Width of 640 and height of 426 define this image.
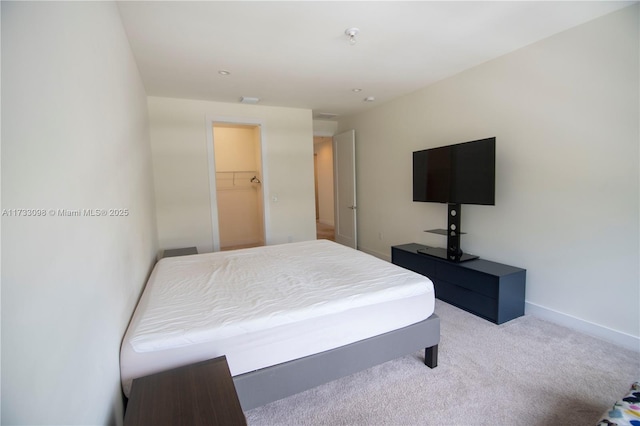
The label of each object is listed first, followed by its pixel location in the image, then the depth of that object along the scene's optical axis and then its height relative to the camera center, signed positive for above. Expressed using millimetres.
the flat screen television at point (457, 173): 2787 +181
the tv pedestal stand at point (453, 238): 3129 -558
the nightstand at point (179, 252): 3618 -727
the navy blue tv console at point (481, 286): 2613 -985
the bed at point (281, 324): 1385 -715
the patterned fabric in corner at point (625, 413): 1128 -963
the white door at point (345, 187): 5250 +111
